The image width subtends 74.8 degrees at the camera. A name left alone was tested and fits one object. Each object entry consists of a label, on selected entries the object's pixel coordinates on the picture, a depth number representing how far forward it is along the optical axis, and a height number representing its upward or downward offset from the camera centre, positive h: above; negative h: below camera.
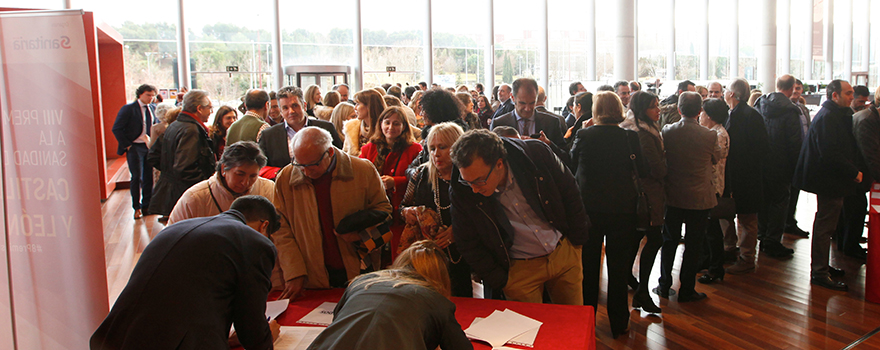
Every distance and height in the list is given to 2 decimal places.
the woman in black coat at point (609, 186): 3.27 -0.47
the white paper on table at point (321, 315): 2.37 -0.86
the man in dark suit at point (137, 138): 7.04 -0.30
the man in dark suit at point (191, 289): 1.73 -0.54
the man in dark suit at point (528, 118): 4.12 -0.09
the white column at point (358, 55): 13.38 +1.27
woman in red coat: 3.49 -0.26
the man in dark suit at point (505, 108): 5.61 -0.02
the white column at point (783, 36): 20.86 +2.31
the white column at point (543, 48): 15.34 +1.54
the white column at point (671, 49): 17.33 +1.61
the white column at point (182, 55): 11.86 +1.20
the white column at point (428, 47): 14.12 +1.50
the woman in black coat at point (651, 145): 3.63 -0.26
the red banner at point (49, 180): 2.01 -0.23
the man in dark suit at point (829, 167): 4.23 -0.51
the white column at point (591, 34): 15.96 +1.94
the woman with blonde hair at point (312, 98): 6.00 +0.13
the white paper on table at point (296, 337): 2.16 -0.87
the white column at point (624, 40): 14.98 +1.66
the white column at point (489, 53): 14.83 +1.38
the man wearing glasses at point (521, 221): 2.62 -0.54
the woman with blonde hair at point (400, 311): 1.53 -0.57
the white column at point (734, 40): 18.66 +1.98
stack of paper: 2.14 -0.86
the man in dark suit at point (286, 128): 4.07 -0.13
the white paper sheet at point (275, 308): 2.43 -0.84
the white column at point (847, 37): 22.66 +2.43
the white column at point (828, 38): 21.95 +2.34
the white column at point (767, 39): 18.12 +1.92
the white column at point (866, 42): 23.17 +2.27
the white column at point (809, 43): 21.42 +2.10
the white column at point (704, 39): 18.00 +1.96
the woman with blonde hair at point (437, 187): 2.78 -0.40
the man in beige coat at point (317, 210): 2.72 -0.48
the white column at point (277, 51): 12.52 +1.32
